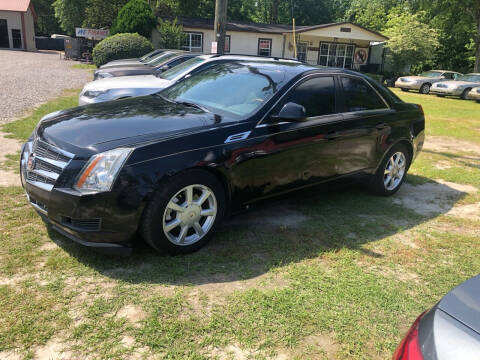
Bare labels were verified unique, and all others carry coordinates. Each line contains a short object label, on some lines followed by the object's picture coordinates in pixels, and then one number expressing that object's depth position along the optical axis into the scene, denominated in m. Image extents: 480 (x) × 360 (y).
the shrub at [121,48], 20.44
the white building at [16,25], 39.19
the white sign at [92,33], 28.56
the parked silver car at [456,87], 21.86
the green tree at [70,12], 41.28
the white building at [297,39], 30.42
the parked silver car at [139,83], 7.62
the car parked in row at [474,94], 20.89
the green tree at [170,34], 26.05
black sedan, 3.11
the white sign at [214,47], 12.12
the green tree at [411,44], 31.69
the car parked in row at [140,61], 12.80
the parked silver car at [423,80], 24.08
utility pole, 12.16
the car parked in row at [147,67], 10.65
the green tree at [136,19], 24.33
